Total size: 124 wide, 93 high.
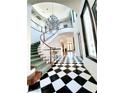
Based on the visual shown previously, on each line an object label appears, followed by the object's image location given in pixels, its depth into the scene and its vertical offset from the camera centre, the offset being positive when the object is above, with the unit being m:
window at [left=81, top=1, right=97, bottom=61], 2.38 +0.32
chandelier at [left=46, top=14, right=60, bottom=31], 4.87 +1.82
